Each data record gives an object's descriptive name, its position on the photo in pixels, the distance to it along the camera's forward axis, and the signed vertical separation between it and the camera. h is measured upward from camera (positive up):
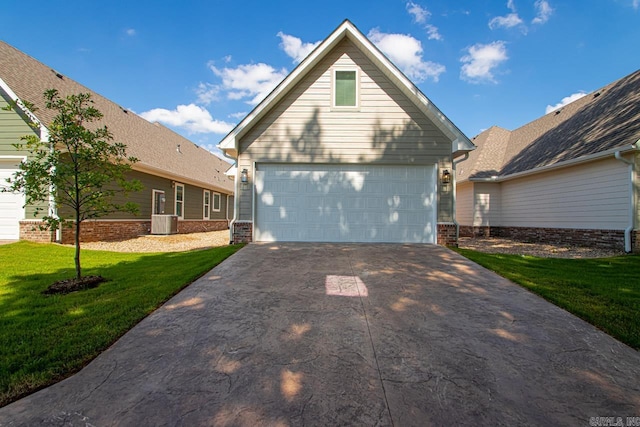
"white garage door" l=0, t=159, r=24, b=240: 9.57 +0.19
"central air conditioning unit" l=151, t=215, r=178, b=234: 13.52 -0.25
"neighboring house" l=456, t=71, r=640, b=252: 8.65 +1.71
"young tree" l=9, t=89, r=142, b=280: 4.47 +0.84
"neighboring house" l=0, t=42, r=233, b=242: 9.60 +2.52
